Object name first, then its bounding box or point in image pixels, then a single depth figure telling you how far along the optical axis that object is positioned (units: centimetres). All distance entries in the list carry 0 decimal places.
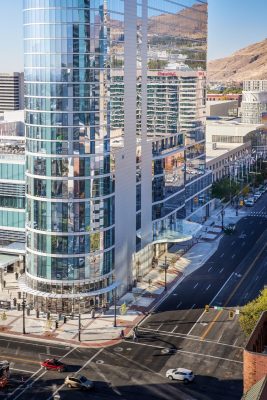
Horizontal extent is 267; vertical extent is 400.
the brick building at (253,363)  4766
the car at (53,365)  6625
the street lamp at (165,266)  9129
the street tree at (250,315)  6688
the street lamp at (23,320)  7552
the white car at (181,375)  6356
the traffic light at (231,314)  8017
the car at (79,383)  6200
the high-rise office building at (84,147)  8038
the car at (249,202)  15675
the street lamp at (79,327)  7438
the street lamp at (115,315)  7825
